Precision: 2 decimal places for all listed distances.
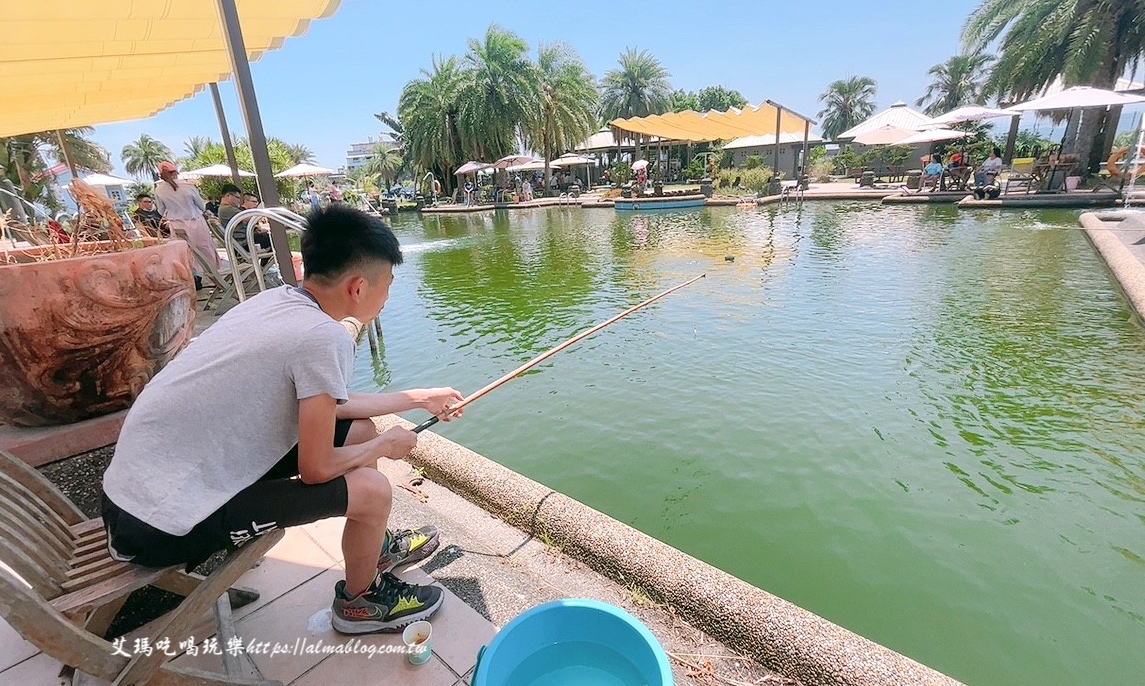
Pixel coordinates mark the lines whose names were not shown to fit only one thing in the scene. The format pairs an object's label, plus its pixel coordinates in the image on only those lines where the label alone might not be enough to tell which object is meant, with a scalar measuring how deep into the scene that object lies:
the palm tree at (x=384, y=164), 44.38
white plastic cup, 1.65
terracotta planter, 1.80
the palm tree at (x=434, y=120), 28.58
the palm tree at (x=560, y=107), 27.69
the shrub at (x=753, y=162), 29.30
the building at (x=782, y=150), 28.03
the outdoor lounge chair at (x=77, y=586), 1.18
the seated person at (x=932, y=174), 17.44
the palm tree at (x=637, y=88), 40.00
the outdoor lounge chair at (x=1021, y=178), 15.52
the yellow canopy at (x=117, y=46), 3.09
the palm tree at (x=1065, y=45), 15.70
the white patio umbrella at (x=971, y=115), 15.99
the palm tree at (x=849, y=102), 57.03
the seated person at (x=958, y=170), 17.12
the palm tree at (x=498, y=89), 26.77
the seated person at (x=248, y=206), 7.21
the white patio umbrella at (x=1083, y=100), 12.94
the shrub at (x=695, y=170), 31.79
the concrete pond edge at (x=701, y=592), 1.67
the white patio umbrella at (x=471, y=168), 25.83
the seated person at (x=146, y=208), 8.21
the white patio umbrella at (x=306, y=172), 19.78
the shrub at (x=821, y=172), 30.31
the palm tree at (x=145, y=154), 57.41
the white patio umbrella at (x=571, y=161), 27.32
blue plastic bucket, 1.41
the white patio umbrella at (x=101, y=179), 18.58
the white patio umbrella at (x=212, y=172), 16.17
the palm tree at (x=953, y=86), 43.50
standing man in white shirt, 5.78
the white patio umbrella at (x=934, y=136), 17.48
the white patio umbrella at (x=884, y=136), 18.38
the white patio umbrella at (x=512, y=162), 24.55
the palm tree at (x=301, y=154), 46.07
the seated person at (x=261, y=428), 1.33
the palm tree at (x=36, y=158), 15.64
